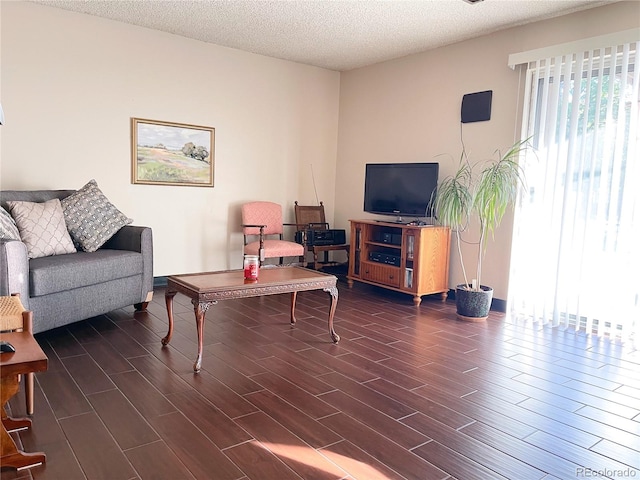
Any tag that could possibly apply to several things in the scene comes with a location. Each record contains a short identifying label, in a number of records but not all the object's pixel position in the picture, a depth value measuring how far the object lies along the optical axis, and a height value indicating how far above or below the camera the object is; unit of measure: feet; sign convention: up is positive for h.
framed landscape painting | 15.67 +1.12
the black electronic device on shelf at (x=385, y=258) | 15.88 -2.15
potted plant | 13.26 -0.12
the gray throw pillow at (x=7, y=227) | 10.17 -1.05
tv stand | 15.14 -2.04
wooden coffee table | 9.08 -1.97
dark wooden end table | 5.43 -2.21
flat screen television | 16.06 +0.25
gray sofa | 9.59 -2.11
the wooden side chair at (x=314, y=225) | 18.12 -1.34
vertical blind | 11.68 +0.13
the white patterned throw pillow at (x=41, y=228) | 11.30 -1.13
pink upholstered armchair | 16.07 -1.52
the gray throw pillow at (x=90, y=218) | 12.45 -0.92
